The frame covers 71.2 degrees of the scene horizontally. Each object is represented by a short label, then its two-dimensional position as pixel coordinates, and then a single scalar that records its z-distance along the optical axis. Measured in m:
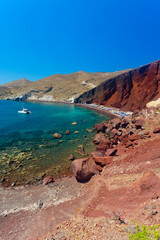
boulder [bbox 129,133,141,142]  20.55
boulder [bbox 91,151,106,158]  17.61
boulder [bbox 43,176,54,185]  13.55
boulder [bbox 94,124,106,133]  31.01
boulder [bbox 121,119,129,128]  32.88
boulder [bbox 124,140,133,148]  18.78
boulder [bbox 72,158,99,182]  13.47
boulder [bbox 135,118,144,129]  26.90
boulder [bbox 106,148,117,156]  17.23
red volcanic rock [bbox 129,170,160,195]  8.59
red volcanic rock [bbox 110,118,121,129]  31.86
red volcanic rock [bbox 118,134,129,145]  21.49
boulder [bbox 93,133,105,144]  24.15
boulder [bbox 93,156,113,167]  15.20
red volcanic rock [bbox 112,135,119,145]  22.98
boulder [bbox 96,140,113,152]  19.59
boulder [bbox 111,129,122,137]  27.58
